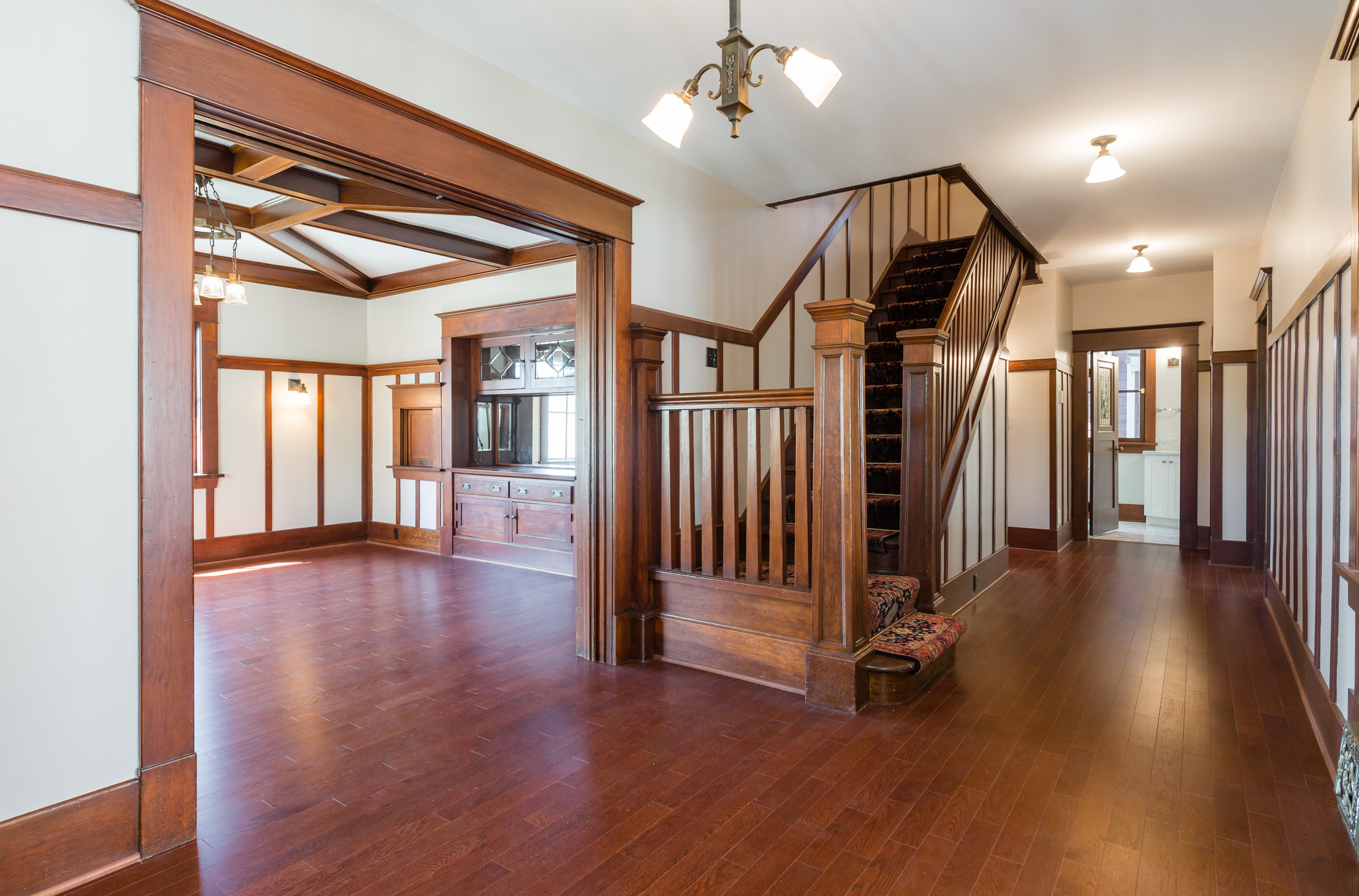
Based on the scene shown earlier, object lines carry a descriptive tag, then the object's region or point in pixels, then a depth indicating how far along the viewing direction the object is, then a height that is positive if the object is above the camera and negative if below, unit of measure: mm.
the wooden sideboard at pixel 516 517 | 6102 -646
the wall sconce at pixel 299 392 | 7270 +591
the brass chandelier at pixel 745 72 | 2268 +1233
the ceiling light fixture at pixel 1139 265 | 6375 +1671
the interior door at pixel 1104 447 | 8234 -24
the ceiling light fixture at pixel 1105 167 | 3961 +1591
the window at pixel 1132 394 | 9938 +735
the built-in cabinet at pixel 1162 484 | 9000 -507
